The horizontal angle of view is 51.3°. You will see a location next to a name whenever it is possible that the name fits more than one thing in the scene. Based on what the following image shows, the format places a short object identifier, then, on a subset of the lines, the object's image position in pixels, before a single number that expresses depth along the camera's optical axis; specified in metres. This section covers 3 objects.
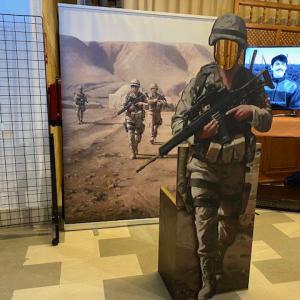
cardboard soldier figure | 1.69
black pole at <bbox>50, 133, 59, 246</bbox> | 2.50
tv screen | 3.18
